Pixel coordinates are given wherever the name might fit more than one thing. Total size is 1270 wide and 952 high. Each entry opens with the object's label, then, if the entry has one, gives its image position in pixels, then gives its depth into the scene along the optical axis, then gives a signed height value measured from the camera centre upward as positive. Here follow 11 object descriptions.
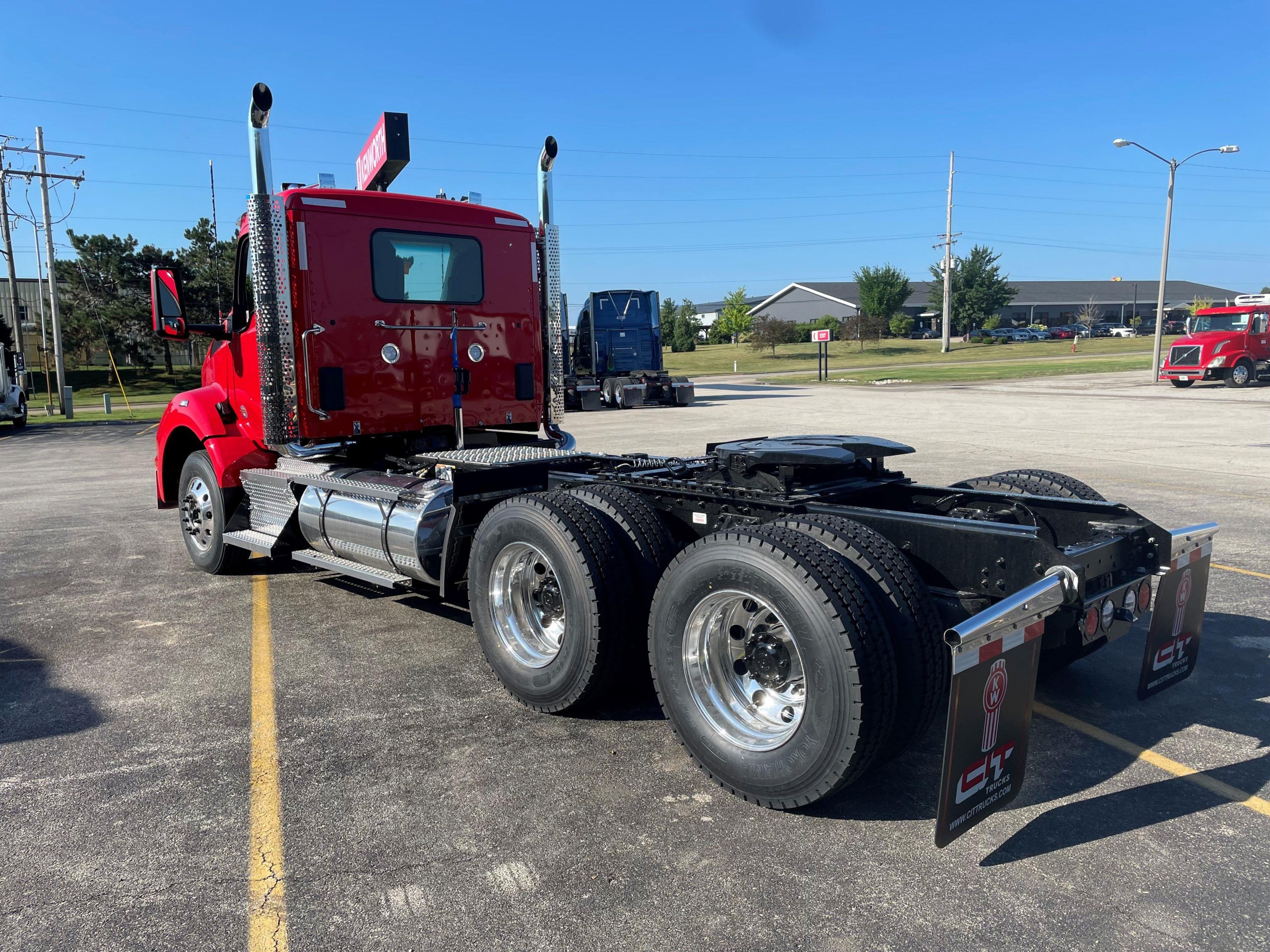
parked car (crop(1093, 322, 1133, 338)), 91.25 +1.54
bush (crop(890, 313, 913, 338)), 83.00 +1.81
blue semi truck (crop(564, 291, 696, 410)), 29.83 -0.07
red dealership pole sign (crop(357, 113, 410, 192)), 6.87 +1.48
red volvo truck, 29.20 -0.17
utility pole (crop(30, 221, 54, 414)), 32.48 +0.61
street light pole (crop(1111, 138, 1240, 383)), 30.09 +2.60
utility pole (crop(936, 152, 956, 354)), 67.38 +3.87
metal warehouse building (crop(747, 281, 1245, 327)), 118.12 +6.02
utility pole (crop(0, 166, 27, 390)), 27.61 +2.39
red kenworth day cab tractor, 3.19 -0.86
